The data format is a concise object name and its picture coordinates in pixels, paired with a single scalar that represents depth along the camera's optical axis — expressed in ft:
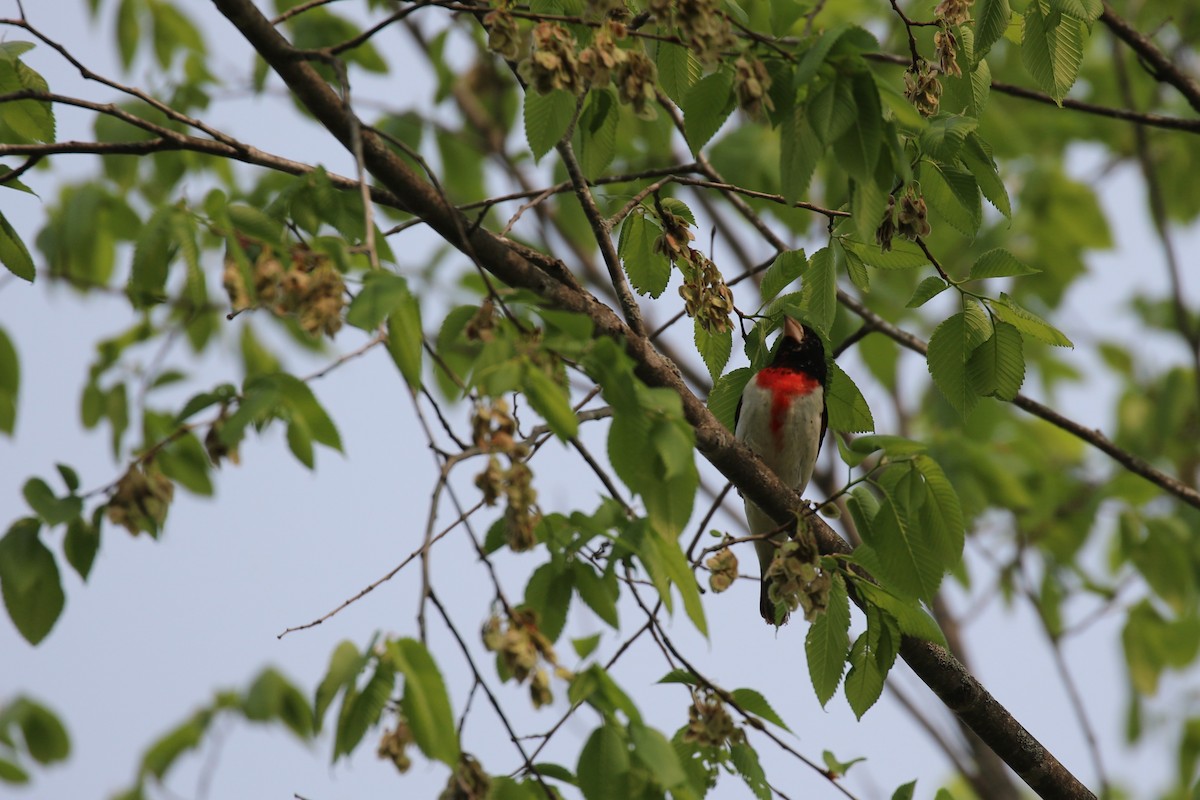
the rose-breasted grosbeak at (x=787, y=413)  33.27
